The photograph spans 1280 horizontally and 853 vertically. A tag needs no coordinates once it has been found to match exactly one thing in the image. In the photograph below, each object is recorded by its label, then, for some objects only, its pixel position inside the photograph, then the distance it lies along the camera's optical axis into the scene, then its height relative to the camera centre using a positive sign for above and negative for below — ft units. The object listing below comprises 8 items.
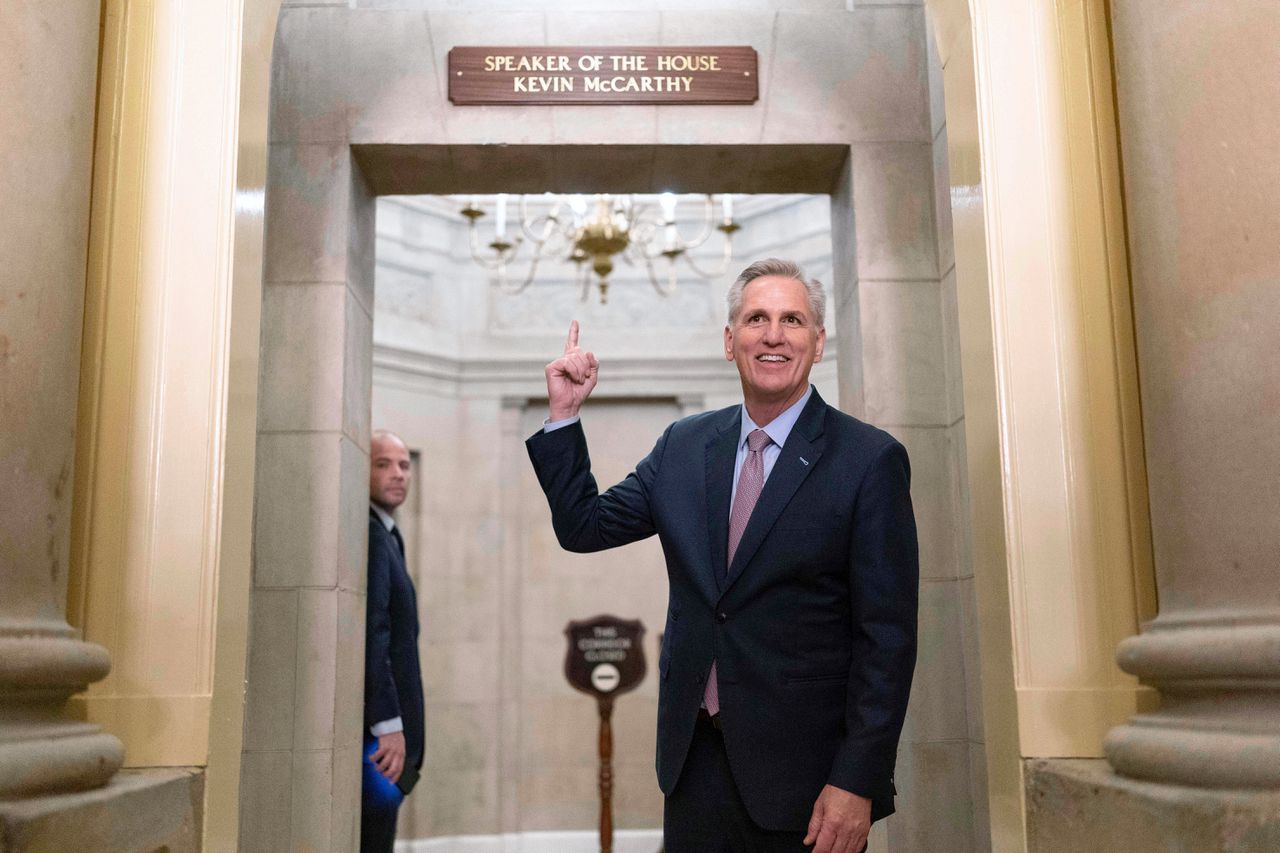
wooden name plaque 13.23 +5.35
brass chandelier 23.81 +7.66
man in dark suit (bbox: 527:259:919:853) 7.30 +0.01
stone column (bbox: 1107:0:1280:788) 6.68 +1.11
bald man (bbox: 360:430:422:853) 13.92 -0.77
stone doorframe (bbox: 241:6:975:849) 12.17 +3.49
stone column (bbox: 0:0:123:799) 7.07 +1.32
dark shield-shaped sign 23.07 -1.14
